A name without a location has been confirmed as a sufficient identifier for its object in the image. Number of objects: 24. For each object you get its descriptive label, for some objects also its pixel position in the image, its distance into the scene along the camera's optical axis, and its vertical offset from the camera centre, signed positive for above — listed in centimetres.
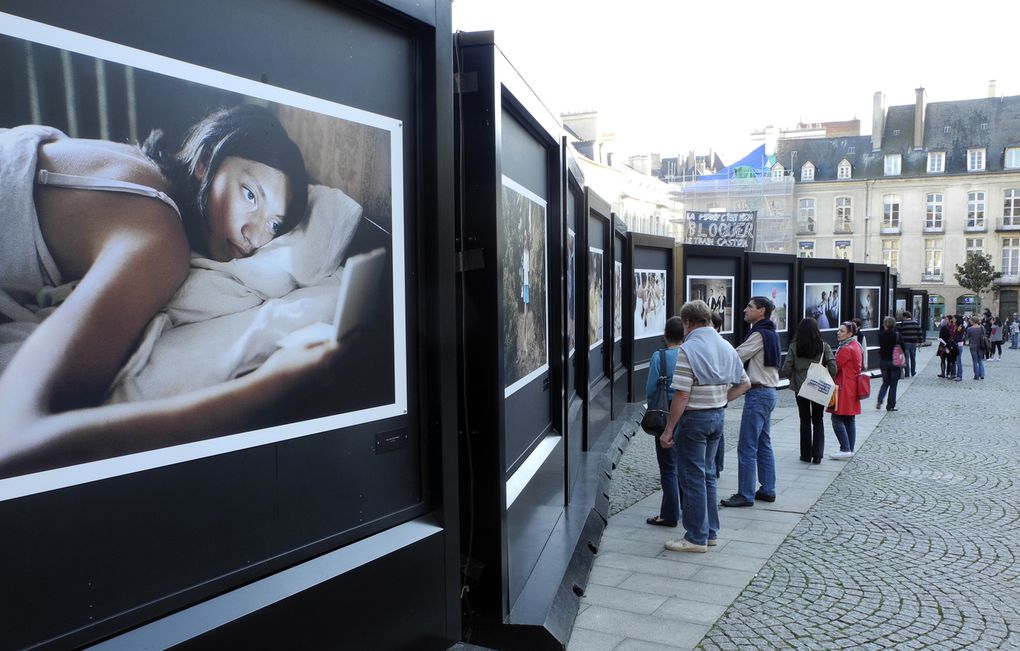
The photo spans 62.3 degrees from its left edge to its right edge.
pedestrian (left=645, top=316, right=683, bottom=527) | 664 -141
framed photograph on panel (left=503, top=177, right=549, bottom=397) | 428 +1
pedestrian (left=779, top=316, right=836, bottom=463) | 940 -95
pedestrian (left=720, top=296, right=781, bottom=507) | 753 -104
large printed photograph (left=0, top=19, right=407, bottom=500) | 186 +8
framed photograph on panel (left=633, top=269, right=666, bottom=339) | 1330 -25
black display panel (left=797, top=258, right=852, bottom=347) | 1914 -18
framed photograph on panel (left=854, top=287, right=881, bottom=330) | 2148 -55
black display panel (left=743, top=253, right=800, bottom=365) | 1719 +2
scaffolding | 4638 +479
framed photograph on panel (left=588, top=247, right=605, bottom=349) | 911 -11
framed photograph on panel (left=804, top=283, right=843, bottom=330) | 1930 -42
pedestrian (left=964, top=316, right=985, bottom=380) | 2262 -171
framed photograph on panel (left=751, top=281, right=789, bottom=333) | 1745 -20
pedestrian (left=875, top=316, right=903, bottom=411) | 1432 -120
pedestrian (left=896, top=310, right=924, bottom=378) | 1814 -100
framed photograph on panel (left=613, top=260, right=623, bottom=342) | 1202 -19
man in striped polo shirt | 595 -85
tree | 5850 +62
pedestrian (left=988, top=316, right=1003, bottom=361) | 3189 -214
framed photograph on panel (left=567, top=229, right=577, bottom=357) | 711 -1
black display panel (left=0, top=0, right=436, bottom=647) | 190 -32
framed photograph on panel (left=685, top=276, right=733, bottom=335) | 1564 -12
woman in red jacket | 988 -131
